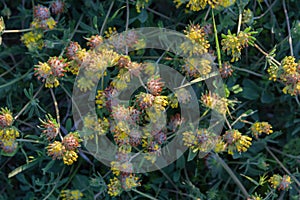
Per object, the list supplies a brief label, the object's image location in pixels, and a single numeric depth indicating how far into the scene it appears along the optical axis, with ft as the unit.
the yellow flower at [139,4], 2.88
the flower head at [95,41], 2.77
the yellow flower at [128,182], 2.82
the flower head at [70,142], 2.72
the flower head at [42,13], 2.87
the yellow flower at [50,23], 2.88
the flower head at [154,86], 2.71
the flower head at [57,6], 2.92
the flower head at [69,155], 2.72
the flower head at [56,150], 2.71
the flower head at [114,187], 2.83
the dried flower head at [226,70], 2.81
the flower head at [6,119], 2.76
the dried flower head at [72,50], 2.77
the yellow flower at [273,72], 2.78
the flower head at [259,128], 2.82
